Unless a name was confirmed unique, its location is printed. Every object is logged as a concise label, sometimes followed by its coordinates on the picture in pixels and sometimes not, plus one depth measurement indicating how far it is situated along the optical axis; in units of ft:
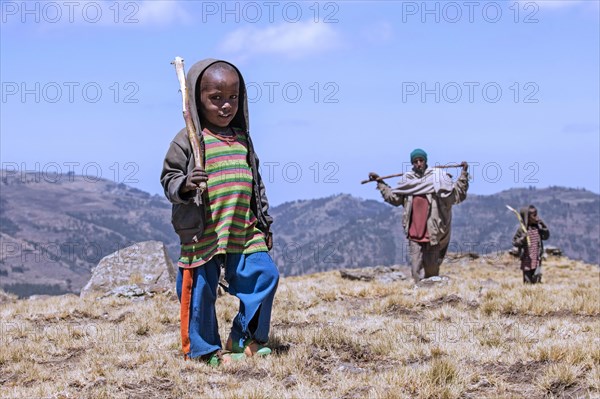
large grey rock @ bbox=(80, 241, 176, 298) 53.26
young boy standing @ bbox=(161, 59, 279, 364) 22.12
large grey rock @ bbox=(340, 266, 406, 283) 72.68
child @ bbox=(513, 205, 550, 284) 55.88
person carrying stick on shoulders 46.85
